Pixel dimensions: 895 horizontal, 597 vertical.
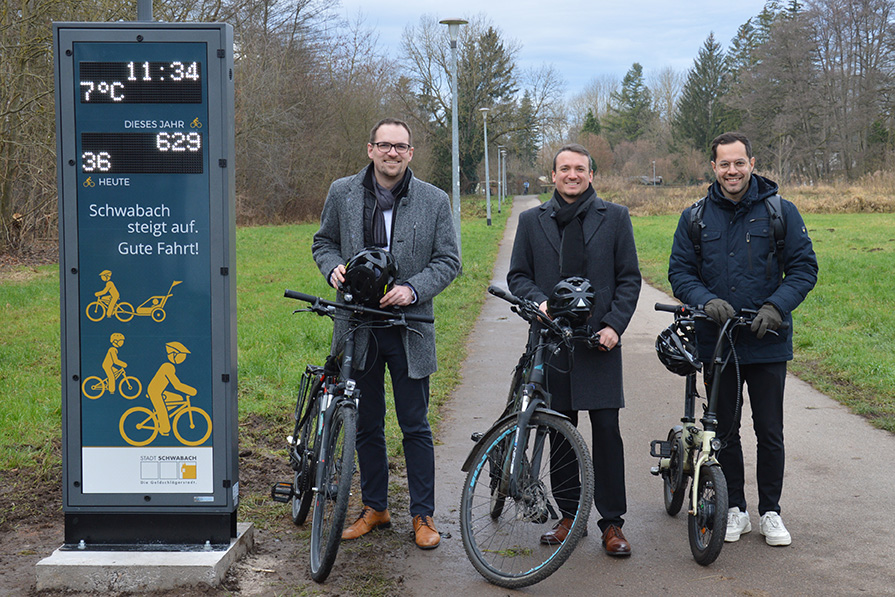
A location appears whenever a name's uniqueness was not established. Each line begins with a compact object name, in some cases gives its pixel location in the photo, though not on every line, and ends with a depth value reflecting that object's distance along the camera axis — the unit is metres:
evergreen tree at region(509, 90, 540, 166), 62.66
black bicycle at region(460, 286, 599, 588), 4.06
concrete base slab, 3.98
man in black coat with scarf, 4.54
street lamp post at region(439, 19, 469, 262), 20.28
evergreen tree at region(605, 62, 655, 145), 106.69
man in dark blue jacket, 4.61
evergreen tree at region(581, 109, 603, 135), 107.12
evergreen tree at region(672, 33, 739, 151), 87.38
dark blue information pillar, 4.10
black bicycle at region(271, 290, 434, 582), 4.06
